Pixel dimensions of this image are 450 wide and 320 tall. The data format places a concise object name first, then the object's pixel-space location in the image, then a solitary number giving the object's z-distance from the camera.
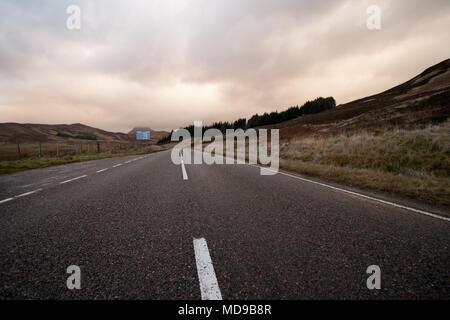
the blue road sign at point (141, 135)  54.74
